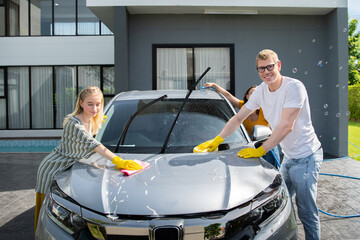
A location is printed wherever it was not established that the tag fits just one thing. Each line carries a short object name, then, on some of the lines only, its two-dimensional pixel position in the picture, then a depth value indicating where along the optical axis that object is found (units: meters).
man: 2.33
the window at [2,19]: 13.05
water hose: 3.56
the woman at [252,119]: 3.82
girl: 2.32
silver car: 1.59
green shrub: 14.81
